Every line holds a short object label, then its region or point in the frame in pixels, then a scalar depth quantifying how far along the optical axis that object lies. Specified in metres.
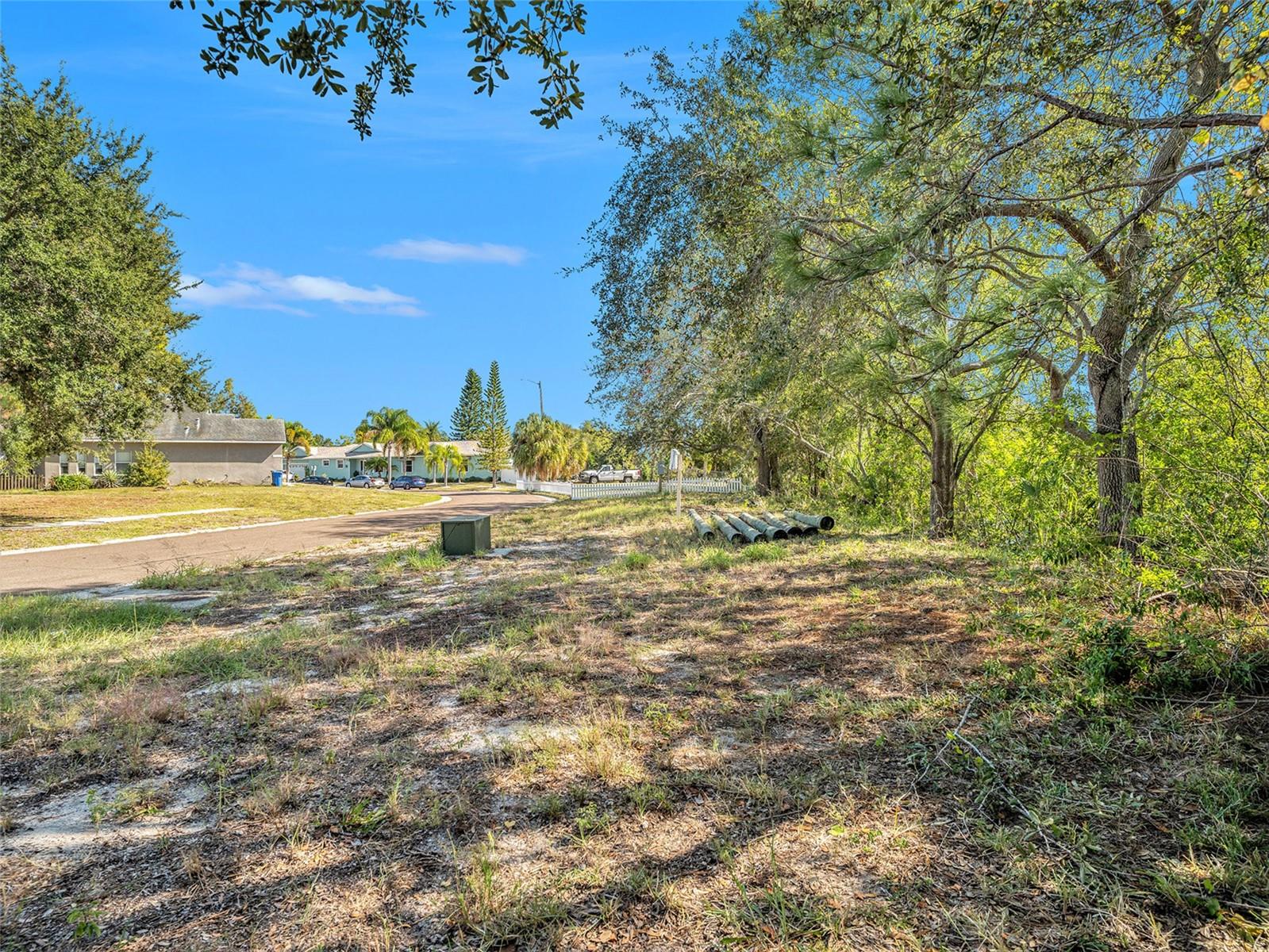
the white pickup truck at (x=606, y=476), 45.25
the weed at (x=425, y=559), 9.63
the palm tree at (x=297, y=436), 71.94
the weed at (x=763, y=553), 9.00
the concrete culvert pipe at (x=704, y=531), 11.67
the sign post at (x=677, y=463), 14.17
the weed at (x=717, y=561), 8.70
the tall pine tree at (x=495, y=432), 53.99
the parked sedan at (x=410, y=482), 49.25
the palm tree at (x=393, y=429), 58.34
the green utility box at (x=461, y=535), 10.94
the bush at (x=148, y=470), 31.47
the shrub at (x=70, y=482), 29.98
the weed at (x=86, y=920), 2.16
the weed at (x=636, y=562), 9.02
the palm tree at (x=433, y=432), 67.50
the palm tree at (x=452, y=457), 58.81
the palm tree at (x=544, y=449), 53.75
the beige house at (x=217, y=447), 36.12
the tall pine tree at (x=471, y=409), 82.69
